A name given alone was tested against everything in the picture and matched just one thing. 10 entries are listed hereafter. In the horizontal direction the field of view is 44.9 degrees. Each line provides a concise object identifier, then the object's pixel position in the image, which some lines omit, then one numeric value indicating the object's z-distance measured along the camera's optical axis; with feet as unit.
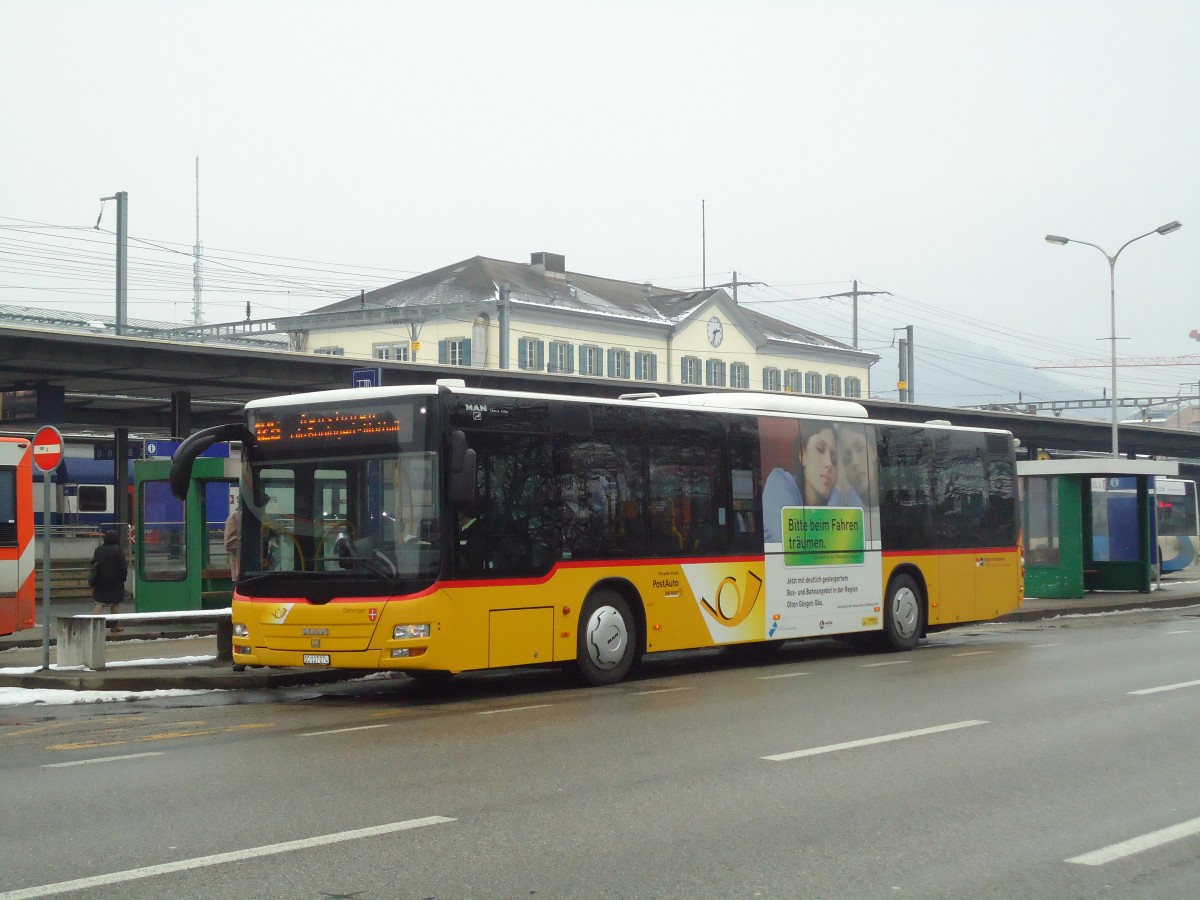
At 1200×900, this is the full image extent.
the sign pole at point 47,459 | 52.03
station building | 239.50
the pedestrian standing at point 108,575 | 74.74
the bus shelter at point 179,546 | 75.41
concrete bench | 52.60
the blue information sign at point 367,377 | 55.52
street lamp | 142.72
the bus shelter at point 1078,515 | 95.96
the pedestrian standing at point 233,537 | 52.47
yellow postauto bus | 43.34
